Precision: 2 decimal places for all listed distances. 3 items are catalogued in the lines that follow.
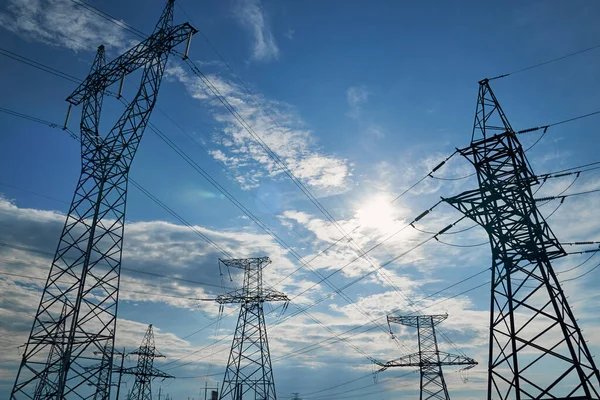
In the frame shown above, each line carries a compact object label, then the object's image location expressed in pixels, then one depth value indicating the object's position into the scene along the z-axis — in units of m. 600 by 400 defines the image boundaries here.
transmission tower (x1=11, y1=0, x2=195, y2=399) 17.73
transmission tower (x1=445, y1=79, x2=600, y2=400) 14.25
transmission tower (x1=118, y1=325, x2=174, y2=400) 48.78
